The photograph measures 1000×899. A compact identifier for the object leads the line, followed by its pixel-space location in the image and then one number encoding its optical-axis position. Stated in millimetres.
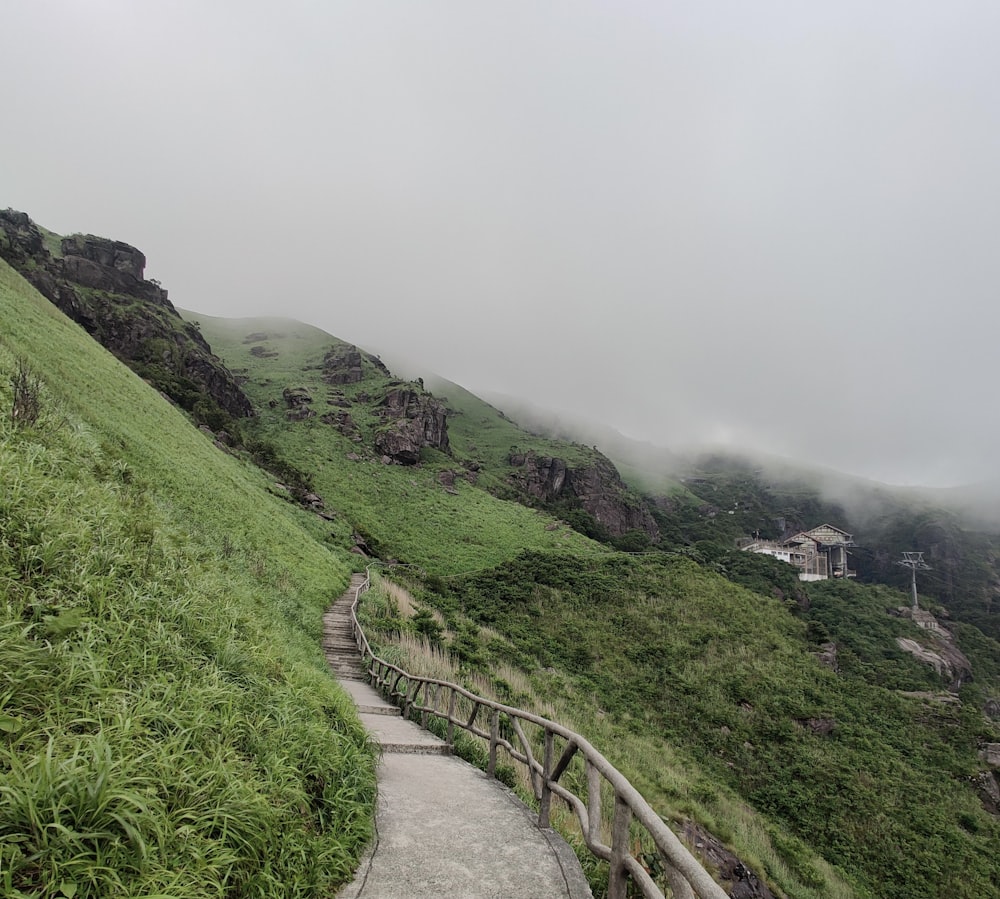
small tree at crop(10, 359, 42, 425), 8180
